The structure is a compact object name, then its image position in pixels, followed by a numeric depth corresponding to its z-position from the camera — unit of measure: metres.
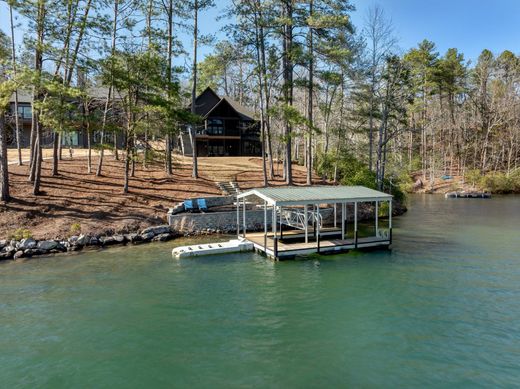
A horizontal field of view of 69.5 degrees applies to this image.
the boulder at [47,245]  16.36
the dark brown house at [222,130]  44.91
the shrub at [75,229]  17.76
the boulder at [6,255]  15.56
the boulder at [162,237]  19.00
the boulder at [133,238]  18.38
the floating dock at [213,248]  15.98
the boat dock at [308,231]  15.97
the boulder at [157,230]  19.17
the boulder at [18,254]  15.70
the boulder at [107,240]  17.75
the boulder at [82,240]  17.25
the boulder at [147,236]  18.77
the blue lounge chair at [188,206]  21.44
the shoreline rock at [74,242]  15.94
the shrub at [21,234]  16.66
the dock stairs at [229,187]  26.13
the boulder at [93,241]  17.59
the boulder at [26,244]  16.08
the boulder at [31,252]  15.93
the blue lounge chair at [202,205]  21.75
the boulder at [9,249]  15.84
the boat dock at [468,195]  41.38
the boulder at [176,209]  20.91
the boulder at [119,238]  18.11
